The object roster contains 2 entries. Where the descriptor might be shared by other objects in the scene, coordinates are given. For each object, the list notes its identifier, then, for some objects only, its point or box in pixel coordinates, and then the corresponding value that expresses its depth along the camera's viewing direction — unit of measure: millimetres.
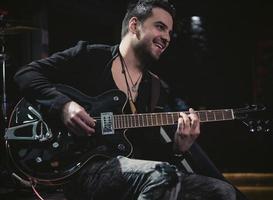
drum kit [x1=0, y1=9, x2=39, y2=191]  2850
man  1514
